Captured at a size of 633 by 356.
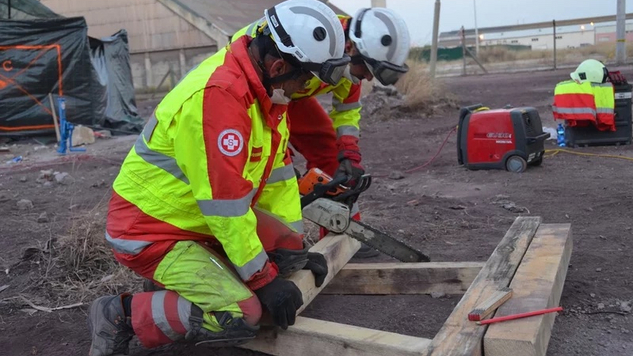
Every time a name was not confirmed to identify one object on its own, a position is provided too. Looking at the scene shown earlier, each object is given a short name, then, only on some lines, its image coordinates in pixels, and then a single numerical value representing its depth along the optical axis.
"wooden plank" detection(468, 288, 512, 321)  2.38
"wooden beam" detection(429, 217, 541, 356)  2.24
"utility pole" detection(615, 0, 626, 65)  23.41
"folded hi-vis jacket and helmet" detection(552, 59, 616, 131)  7.61
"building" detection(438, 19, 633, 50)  66.31
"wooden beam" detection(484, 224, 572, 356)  2.21
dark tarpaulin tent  12.29
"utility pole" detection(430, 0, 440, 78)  16.34
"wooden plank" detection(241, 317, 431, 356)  2.36
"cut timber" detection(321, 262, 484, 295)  3.32
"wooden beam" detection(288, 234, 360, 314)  3.04
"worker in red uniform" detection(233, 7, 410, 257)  3.70
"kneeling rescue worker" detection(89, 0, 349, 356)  2.46
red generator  6.65
